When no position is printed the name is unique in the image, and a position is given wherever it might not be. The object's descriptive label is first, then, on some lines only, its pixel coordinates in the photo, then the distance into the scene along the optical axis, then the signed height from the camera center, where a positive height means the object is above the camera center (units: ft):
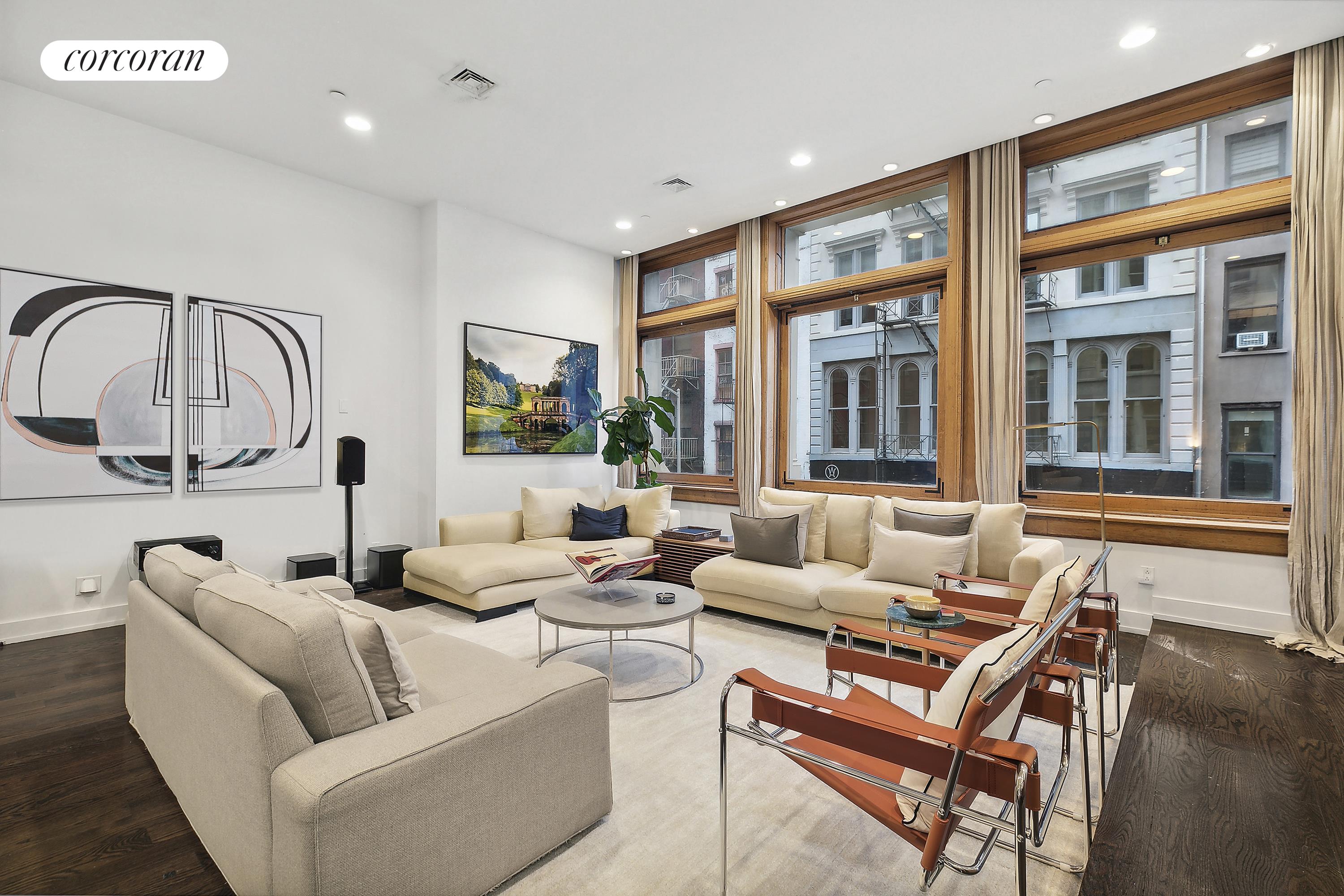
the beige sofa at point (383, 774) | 4.28 -2.62
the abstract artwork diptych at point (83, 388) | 11.82 +1.13
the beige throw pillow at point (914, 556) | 11.57 -2.08
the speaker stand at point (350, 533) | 15.46 -2.21
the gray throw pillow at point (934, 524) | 11.98 -1.51
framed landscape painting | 17.92 +1.65
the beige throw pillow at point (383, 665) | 5.25 -1.89
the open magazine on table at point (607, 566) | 10.41 -2.09
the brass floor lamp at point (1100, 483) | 10.82 -0.66
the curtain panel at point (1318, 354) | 10.59 +1.68
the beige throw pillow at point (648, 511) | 17.53 -1.85
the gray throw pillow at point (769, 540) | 13.48 -2.09
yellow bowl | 8.09 -2.13
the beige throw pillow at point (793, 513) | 13.66 -1.49
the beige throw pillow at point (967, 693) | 4.32 -1.75
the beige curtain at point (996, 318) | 13.71 +2.97
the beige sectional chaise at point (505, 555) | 13.66 -2.64
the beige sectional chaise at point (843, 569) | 11.38 -2.63
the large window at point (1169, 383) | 11.80 +1.38
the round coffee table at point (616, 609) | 9.34 -2.67
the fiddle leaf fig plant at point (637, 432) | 19.72 +0.48
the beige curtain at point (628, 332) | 21.85 +4.08
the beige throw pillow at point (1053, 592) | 6.10 -1.46
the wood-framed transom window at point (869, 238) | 15.60 +5.76
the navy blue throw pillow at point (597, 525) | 16.87 -2.18
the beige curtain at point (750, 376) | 18.40 +2.15
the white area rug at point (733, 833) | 5.49 -3.88
